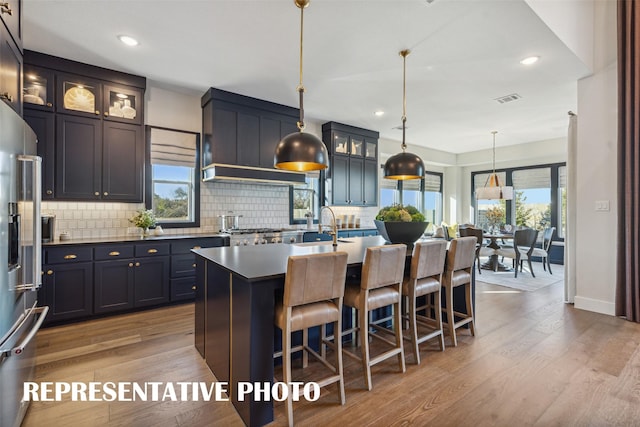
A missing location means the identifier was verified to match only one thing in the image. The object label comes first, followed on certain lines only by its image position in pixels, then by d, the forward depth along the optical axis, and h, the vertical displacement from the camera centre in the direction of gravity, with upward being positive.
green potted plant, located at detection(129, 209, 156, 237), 3.95 -0.12
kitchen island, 1.78 -0.66
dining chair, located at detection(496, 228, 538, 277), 5.55 -0.57
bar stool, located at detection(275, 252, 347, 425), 1.77 -0.52
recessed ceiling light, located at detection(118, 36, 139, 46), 3.03 +1.70
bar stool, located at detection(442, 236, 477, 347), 2.82 -0.58
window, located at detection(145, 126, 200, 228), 4.28 +0.49
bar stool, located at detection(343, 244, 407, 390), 2.15 -0.59
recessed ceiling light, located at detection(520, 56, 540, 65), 3.38 +1.70
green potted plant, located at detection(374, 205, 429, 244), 3.00 -0.12
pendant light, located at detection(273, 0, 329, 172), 2.39 +0.49
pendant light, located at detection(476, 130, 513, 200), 6.37 +0.45
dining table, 5.93 -0.87
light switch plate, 3.76 +0.10
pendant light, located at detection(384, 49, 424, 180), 3.32 +0.50
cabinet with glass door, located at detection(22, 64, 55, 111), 3.28 +1.31
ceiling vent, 4.52 +1.70
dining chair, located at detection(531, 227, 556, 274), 5.88 -0.64
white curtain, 4.14 -0.07
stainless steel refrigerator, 1.44 -0.26
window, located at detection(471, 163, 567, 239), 7.24 +0.38
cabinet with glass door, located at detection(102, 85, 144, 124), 3.74 +1.33
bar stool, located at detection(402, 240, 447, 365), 2.50 -0.57
